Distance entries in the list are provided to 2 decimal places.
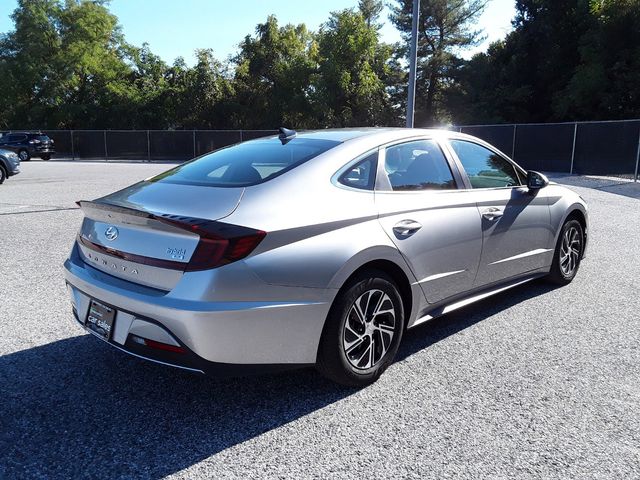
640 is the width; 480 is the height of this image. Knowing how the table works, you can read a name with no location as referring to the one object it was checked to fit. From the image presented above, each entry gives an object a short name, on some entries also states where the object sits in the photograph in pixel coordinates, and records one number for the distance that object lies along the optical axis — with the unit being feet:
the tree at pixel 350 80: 144.36
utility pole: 42.19
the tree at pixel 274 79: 152.87
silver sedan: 9.02
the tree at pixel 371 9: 193.36
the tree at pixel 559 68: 106.01
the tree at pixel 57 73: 164.76
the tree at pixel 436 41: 156.25
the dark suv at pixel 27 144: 107.04
